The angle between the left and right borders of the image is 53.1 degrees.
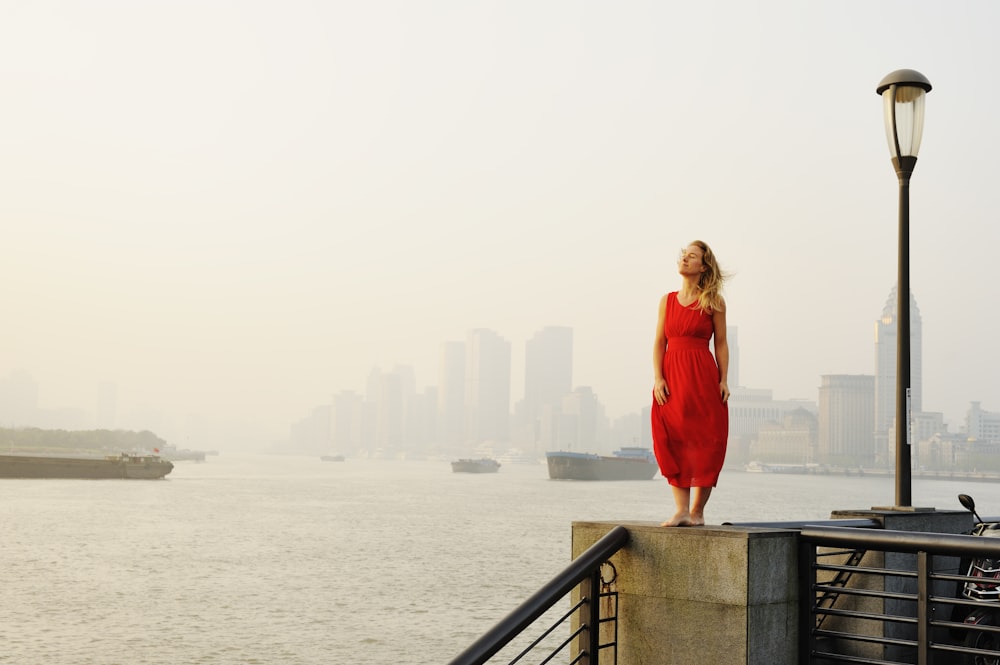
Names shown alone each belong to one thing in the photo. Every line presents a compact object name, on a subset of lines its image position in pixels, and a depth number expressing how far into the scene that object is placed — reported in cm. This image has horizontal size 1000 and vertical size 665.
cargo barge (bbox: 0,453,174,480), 11712
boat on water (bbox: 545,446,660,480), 15075
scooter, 618
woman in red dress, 543
